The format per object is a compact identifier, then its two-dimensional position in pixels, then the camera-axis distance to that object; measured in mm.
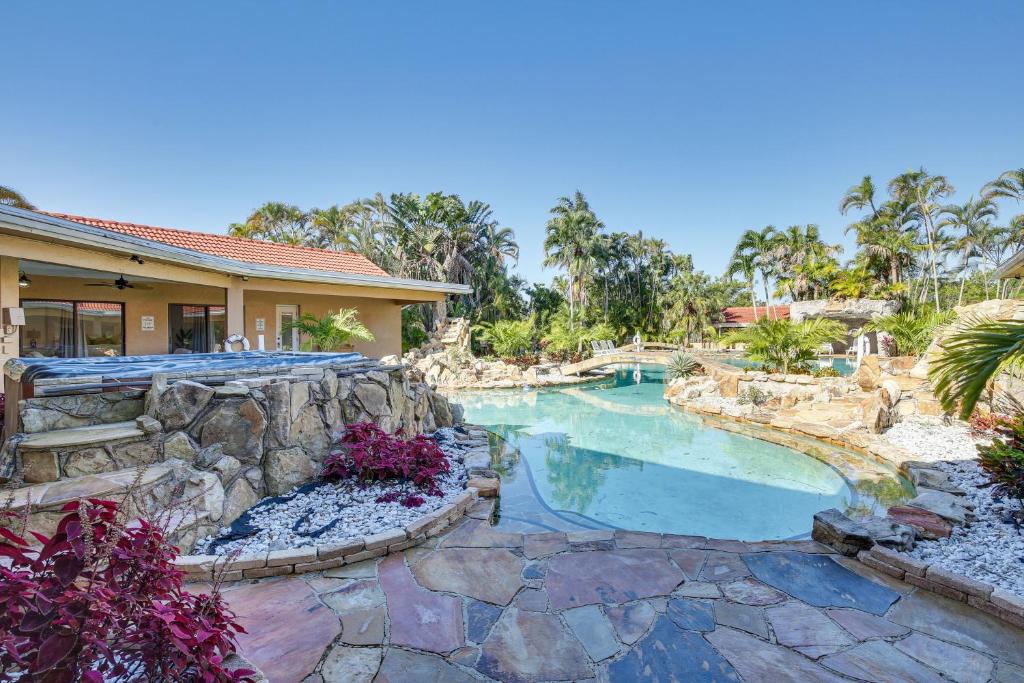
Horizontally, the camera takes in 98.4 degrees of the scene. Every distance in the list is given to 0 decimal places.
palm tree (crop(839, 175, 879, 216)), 28016
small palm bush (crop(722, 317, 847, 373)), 13547
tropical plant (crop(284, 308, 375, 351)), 11141
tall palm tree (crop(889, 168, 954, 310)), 23406
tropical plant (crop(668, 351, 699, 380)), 18703
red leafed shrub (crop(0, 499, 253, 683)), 1335
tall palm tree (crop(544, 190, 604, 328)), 27188
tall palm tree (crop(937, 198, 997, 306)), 22453
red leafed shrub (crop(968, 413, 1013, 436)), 6796
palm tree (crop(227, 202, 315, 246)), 31495
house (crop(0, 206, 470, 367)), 5914
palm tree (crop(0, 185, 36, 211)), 10961
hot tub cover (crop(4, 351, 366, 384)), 4148
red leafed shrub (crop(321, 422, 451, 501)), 4961
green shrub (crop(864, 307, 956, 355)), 14409
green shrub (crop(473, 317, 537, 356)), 22422
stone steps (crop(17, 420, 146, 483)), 3451
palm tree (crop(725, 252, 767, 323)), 31188
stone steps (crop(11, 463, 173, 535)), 3168
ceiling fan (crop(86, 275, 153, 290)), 8484
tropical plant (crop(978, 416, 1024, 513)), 4156
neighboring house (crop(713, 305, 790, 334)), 37581
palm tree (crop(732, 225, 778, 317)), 30827
